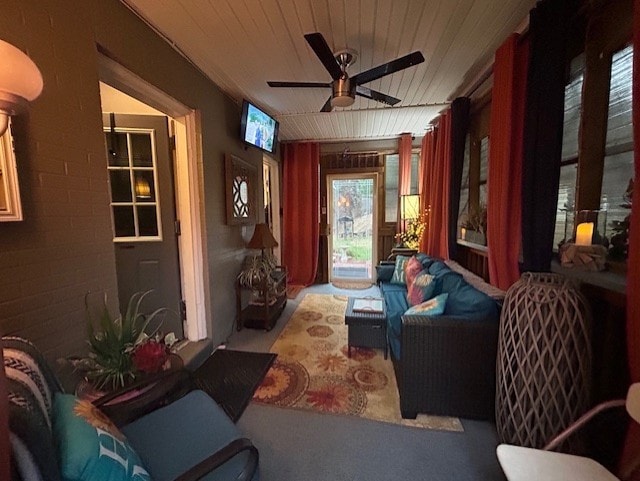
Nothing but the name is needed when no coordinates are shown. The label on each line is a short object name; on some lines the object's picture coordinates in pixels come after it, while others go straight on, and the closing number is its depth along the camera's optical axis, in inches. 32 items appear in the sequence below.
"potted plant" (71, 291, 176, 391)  50.6
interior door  96.9
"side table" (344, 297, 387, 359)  92.7
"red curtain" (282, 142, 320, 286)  190.4
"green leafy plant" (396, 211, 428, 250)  168.6
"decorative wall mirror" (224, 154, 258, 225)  115.2
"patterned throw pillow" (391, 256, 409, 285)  139.7
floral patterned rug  73.0
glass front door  196.5
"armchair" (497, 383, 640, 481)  38.3
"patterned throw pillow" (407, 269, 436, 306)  96.6
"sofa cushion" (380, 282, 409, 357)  84.4
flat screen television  115.4
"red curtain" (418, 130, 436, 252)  146.6
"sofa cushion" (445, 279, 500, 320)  68.4
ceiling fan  69.3
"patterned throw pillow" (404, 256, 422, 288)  119.2
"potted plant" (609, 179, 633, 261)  52.5
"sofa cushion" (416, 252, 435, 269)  124.2
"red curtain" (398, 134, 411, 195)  176.4
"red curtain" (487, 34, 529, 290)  72.1
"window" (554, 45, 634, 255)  53.3
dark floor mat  76.7
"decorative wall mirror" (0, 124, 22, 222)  43.2
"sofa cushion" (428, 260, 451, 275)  107.5
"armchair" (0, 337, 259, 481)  26.2
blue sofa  65.9
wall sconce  31.8
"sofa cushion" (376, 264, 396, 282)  148.3
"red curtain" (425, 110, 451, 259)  123.4
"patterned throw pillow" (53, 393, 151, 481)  28.9
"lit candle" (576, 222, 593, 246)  56.6
